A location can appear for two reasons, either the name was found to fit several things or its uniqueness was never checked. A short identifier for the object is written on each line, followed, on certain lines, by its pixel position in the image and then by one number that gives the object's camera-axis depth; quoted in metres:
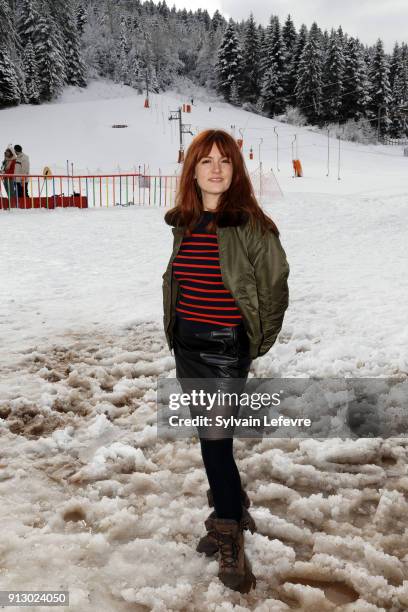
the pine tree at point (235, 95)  67.25
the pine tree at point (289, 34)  67.81
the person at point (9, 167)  15.24
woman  2.08
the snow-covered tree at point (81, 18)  78.06
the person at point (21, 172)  15.36
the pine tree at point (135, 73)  70.75
